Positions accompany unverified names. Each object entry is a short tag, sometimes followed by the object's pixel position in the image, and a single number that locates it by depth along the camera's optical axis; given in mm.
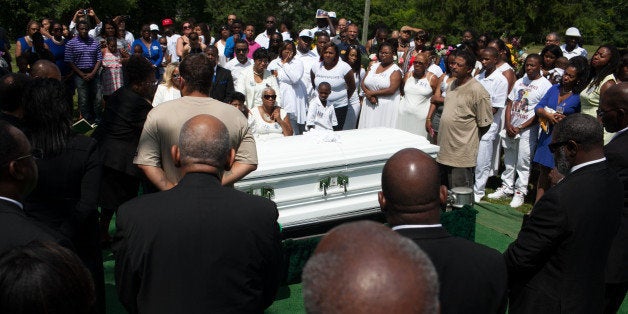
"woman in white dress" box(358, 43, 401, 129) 7664
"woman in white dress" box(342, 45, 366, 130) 8305
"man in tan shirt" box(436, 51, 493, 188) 6355
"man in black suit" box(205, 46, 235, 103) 7242
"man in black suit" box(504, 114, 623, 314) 2904
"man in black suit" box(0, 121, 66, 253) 2135
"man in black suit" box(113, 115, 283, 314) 2324
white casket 4914
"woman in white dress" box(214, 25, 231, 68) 10533
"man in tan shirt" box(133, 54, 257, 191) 3689
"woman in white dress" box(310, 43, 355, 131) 7766
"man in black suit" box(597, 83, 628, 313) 3461
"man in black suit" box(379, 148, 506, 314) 2129
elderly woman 6176
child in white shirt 7336
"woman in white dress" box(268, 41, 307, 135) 7926
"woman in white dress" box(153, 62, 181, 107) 6246
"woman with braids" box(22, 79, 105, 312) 3107
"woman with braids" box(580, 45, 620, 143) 6168
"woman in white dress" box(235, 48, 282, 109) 7321
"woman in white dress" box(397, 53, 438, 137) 7488
